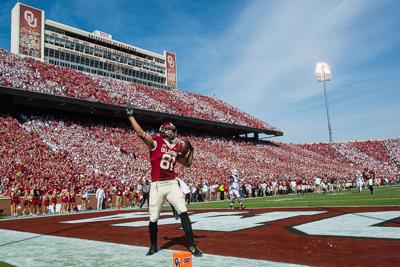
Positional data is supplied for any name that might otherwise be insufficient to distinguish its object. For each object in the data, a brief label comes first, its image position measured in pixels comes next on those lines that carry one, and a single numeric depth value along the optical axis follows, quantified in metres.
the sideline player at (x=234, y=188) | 17.05
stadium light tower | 58.50
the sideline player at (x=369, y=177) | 22.48
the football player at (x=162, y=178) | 6.11
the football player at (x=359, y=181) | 28.19
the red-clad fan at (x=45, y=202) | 21.84
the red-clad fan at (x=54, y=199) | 21.91
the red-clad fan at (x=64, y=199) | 22.03
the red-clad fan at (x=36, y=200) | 20.91
